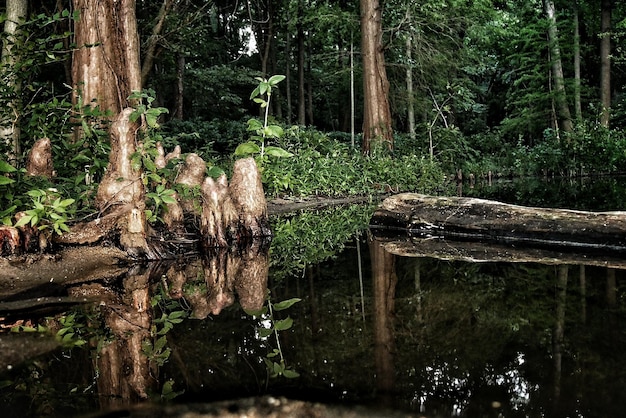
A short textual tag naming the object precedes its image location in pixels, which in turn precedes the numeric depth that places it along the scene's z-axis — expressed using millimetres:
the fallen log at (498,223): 4980
